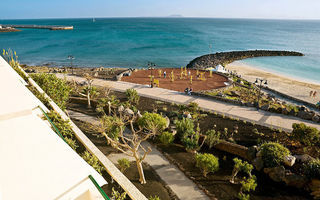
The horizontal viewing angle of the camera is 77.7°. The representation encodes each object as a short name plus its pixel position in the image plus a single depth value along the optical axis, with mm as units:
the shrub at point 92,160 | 6717
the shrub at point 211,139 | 12164
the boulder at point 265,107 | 18234
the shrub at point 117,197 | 5711
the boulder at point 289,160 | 10273
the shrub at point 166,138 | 12162
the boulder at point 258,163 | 10500
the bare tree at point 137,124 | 11713
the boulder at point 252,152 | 11125
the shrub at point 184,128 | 12641
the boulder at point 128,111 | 15509
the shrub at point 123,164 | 9625
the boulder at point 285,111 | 17344
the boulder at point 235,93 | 23734
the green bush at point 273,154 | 10273
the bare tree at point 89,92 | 17567
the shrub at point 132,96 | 18875
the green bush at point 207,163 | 9820
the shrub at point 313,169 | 9281
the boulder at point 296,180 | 9359
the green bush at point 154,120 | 13367
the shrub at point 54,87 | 14273
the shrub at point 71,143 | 7462
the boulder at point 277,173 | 9703
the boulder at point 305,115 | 16703
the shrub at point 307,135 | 12266
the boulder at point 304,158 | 10339
